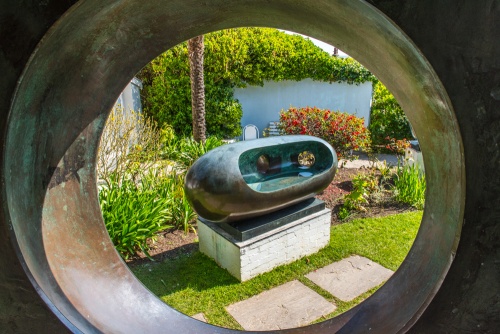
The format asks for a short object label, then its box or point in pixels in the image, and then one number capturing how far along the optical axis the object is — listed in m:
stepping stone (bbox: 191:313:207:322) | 3.28
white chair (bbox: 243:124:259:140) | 10.85
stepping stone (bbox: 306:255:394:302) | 3.69
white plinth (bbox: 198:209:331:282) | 3.87
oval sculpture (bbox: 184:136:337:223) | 3.55
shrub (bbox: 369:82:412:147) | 11.73
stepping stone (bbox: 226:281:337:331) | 3.20
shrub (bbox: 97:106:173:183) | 5.22
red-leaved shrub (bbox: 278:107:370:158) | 7.67
